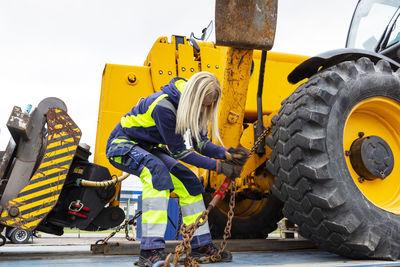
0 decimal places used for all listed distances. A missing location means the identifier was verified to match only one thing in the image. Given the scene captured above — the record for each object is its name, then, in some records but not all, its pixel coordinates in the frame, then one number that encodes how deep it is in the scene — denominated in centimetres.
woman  255
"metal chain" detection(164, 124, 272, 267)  222
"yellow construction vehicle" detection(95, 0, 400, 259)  247
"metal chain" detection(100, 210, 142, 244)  320
